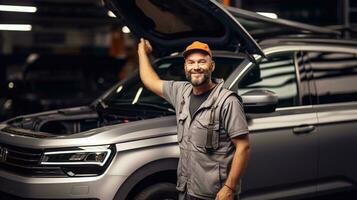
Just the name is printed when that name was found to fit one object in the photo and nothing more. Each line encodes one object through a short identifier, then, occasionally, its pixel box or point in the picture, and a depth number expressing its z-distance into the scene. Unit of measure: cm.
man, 346
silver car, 411
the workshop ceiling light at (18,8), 1647
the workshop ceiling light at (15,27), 2327
